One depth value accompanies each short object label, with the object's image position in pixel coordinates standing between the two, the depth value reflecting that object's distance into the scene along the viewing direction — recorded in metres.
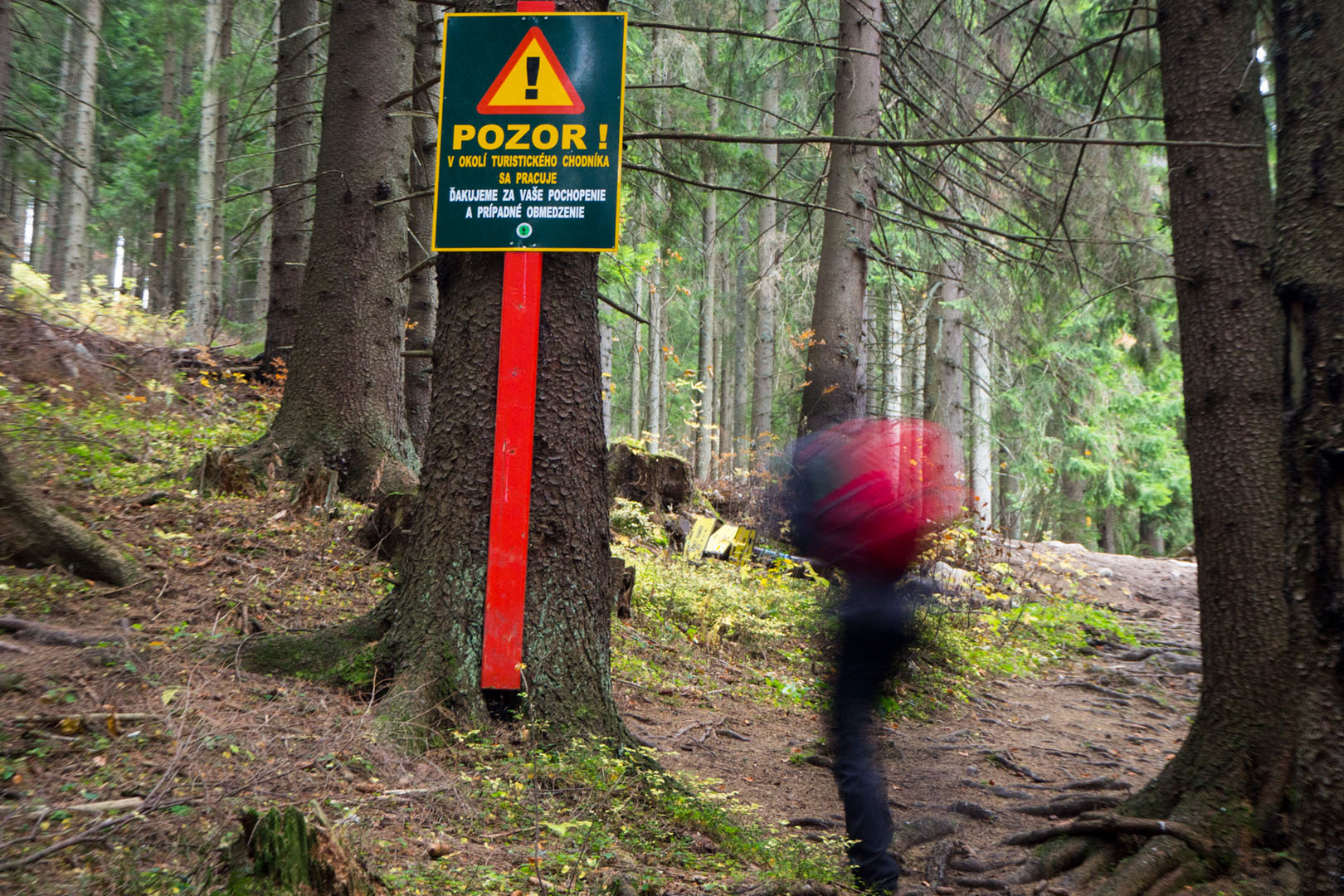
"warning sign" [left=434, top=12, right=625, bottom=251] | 4.09
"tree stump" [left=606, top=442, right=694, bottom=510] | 10.80
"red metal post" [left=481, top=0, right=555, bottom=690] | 3.89
